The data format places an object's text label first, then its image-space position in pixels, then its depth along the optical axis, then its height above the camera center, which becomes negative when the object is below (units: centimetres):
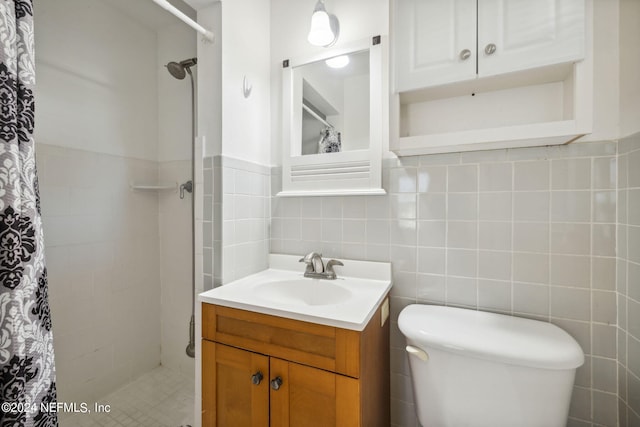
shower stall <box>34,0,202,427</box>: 131 +6
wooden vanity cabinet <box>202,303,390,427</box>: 79 -54
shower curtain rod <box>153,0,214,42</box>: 90 +73
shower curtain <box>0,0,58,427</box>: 61 -9
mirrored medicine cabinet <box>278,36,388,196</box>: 121 +44
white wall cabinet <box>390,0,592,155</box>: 80 +46
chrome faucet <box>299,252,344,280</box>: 121 -27
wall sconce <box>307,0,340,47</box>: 115 +81
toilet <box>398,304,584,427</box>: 75 -49
